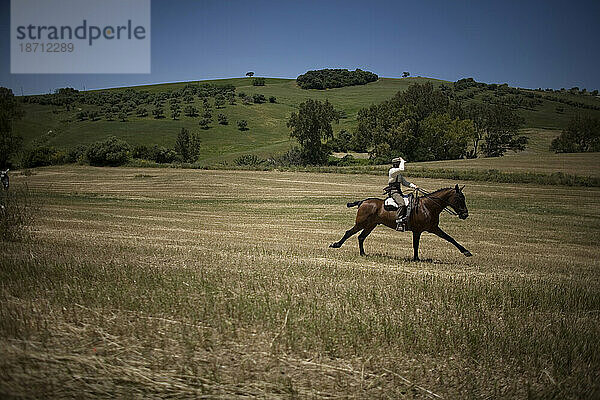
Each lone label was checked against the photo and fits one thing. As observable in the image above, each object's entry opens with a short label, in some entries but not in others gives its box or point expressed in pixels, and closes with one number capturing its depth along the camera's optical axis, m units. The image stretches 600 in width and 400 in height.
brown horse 14.49
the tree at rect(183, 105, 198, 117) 134.12
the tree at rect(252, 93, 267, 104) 156.12
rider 13.95
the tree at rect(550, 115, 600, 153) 94.25
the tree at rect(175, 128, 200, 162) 94.00
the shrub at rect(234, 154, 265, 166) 84.31
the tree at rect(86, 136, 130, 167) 69.69
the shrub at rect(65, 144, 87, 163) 72.19
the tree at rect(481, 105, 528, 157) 103.69
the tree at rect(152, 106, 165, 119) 129.62
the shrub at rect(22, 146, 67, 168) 66.44
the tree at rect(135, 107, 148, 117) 130.62
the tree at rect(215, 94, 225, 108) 144.77
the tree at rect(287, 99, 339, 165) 95.62
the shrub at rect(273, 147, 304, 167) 87.00
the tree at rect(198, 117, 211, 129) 123.75
